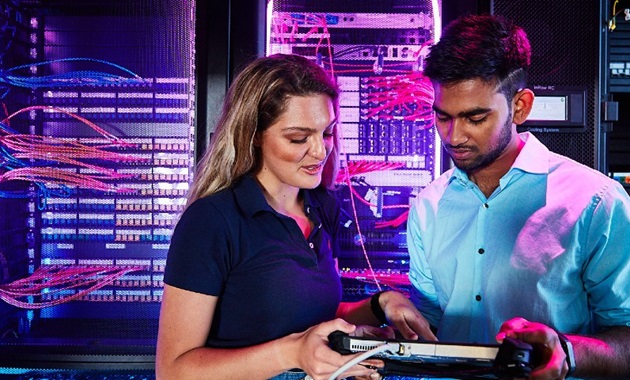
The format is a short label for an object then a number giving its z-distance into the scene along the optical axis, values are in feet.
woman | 4.90
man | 5.41
